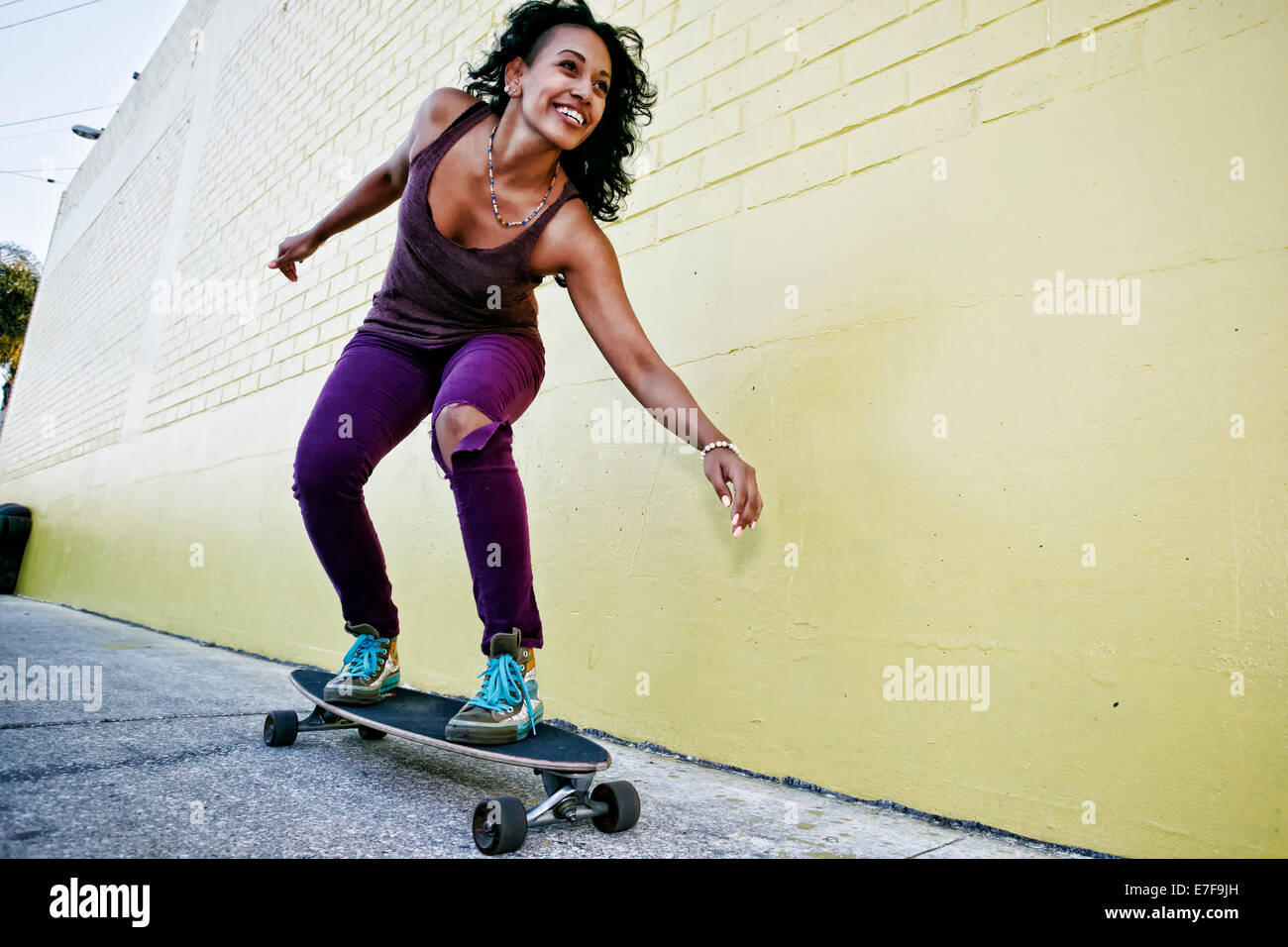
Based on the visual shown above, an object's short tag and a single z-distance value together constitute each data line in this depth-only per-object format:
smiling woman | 1.83
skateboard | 1.28
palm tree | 17.19
